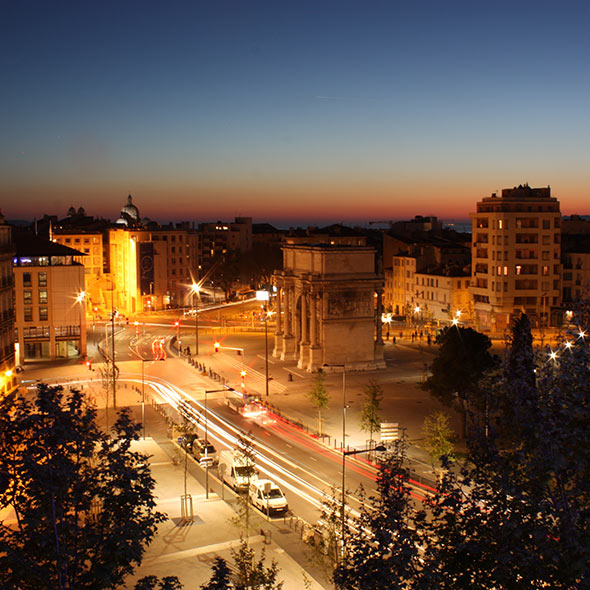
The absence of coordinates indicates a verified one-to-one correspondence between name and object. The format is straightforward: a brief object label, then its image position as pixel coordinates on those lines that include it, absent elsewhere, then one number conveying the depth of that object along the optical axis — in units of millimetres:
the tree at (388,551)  17031
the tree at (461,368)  51312
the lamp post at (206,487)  37812
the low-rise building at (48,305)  86188
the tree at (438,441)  41094
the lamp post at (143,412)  54938
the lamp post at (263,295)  110475
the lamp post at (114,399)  60047
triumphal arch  77500
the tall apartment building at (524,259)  101562
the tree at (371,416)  48656
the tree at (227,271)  160625
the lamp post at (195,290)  139450
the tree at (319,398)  53969
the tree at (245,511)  30781
